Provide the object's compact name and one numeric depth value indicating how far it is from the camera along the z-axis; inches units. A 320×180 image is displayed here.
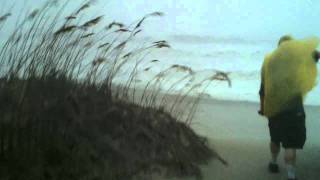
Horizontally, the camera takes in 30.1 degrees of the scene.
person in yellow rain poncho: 257.9
